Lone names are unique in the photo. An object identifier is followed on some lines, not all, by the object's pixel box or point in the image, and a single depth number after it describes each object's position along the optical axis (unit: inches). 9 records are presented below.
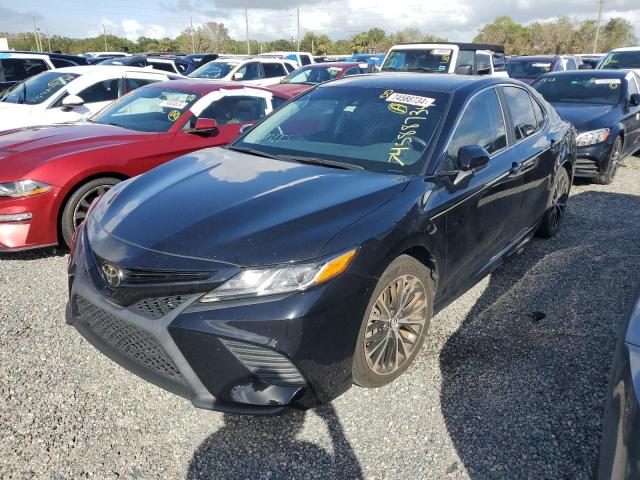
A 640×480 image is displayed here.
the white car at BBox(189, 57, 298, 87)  566.3
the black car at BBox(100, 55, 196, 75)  647.2
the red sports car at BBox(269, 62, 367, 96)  509.7
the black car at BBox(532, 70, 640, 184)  275.3
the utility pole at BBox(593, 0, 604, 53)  1754.4
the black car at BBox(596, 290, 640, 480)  60.4
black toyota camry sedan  89.1
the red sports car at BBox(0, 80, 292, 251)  166.4
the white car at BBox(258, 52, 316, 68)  767.1
